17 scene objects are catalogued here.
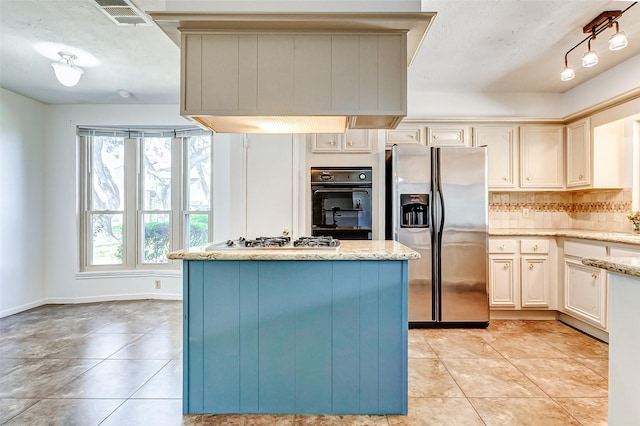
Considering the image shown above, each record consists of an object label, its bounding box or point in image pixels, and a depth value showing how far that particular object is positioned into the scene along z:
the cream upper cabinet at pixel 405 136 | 3.87
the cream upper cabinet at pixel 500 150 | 3.90
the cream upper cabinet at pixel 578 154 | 3.55
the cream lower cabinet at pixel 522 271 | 3.61
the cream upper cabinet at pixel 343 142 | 3.55
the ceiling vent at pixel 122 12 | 2.25
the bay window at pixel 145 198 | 4.50
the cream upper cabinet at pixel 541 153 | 3.90
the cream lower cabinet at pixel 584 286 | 2.99
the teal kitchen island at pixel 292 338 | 1.92
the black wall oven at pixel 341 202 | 3.50
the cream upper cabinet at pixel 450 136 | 3.90
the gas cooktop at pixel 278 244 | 2.05
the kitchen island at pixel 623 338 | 1.27
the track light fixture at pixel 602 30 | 2.26
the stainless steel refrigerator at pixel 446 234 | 3.43
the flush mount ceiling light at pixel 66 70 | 3.01
